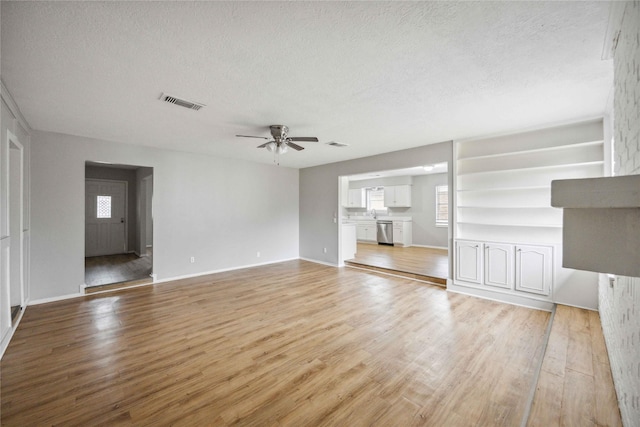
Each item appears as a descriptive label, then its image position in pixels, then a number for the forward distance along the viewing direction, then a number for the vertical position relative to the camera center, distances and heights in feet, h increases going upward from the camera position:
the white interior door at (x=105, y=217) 23.29 -0.58
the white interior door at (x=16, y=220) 10.25 -0.39
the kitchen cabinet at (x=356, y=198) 35.22 +1.82
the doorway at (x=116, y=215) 22.95 -0.40
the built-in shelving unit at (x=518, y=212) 11.53 +0.04
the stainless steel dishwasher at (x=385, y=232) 30.25 -2.32
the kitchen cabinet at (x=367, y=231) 32.24 -2.36
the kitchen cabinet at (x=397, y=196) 30.27 +1.84
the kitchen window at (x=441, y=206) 27.82 +0.65
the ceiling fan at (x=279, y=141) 11.78 +3.16
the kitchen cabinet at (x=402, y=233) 29.37 -2.31
